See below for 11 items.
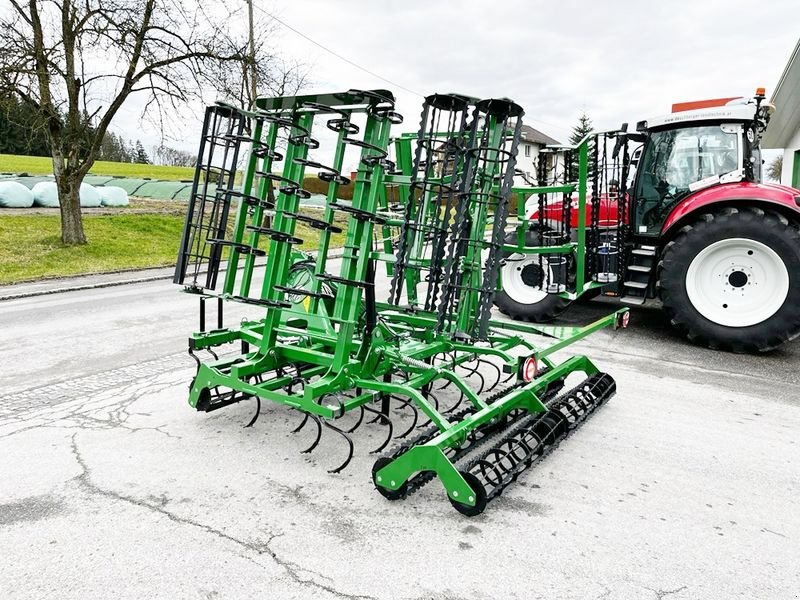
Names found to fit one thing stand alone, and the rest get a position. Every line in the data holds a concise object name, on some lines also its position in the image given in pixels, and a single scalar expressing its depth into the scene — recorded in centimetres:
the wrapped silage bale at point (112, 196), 2141
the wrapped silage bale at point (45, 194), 1931
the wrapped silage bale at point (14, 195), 1809
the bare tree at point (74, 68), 1284
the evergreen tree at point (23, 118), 1287
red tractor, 638
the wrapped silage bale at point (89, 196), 2069
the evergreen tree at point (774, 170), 4522
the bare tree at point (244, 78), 1519
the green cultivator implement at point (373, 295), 371
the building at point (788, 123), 1430
